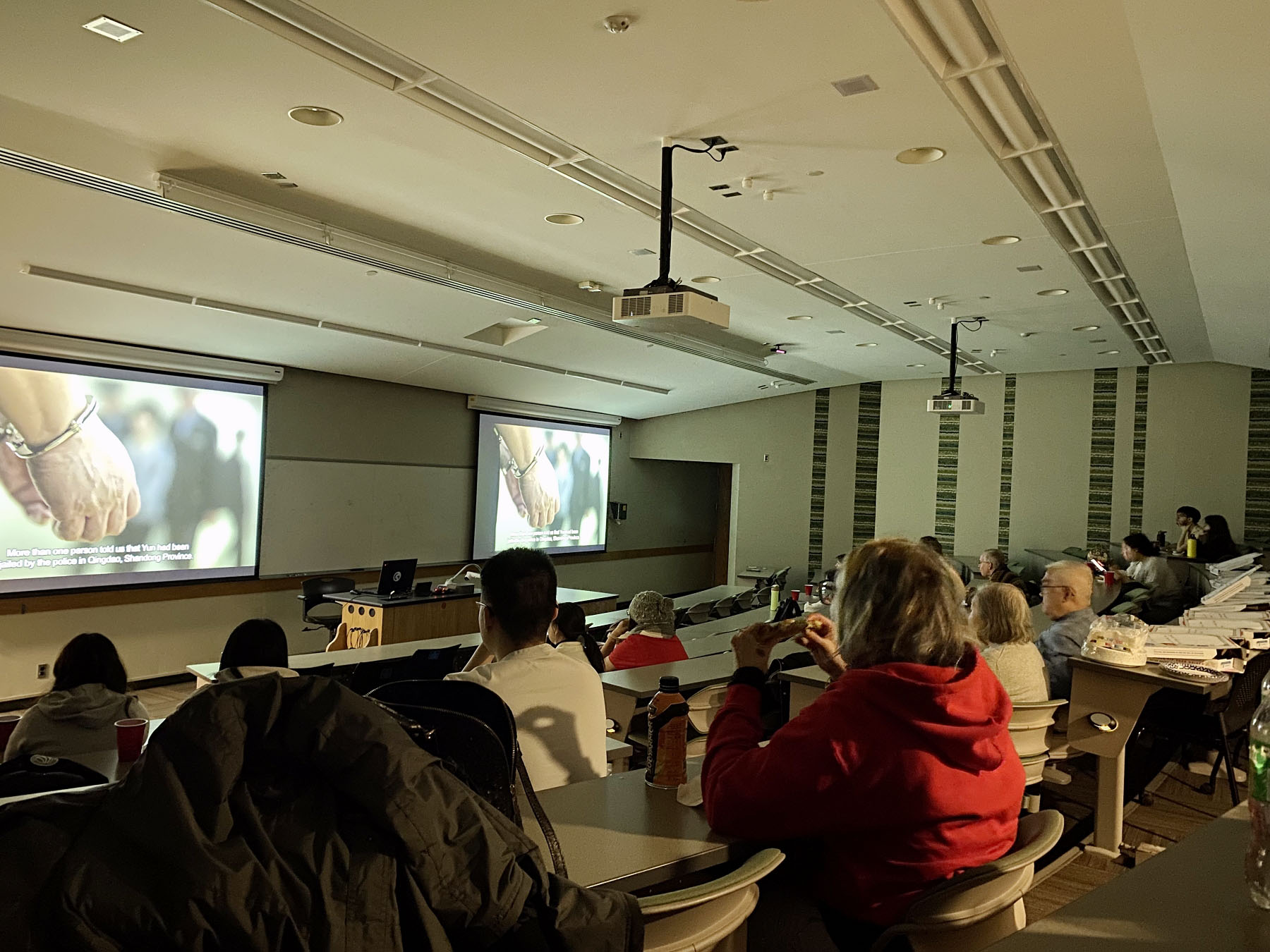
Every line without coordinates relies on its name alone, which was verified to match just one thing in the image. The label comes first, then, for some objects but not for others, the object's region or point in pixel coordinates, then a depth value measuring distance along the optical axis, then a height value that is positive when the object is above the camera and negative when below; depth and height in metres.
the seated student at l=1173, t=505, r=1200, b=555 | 9.85 -0.08
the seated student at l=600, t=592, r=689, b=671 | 5.01 -0.83
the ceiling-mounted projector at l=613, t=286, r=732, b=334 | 4.47 +0.90
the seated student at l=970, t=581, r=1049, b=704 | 3.97 -0.58
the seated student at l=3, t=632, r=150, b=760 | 3.08 -0.84
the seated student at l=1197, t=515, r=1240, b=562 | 9.29 -0.29
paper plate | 3.99 -0.70
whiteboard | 9.22 -0.40
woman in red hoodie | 1.88 -0.55
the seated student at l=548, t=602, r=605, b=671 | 4.79 -0.77
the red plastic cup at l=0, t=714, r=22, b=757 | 2.89 -0.84
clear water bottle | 1.22 -0.41
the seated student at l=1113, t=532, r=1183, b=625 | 8.13 -0.64
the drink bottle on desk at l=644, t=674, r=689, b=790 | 2.30 -0.62
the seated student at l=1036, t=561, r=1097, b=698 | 4.66 -0.57
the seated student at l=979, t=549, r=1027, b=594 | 8.74 -0.63
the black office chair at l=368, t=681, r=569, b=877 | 1.40 -0.41
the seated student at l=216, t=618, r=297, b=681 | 3.51 -0.67
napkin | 2.19 -0.73
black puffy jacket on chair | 0.87 -0.38
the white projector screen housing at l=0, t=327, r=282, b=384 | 7.13 +0.96
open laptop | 8.59 -0.92
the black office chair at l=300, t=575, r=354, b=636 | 8.88 -1.16
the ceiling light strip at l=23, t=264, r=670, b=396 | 6.24 +1.31
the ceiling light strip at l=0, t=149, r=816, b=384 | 4.66 +1.52
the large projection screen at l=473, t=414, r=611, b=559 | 11.69 +0.01
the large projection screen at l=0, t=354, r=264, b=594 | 7.32 -0.07
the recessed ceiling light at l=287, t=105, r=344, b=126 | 4.09 +1.63
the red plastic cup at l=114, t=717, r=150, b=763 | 2.78 -0.82
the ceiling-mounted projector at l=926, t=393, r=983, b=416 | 8.57 +0.93
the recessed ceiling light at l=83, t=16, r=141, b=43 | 3.25 +1.58
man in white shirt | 2.54 -0.54
